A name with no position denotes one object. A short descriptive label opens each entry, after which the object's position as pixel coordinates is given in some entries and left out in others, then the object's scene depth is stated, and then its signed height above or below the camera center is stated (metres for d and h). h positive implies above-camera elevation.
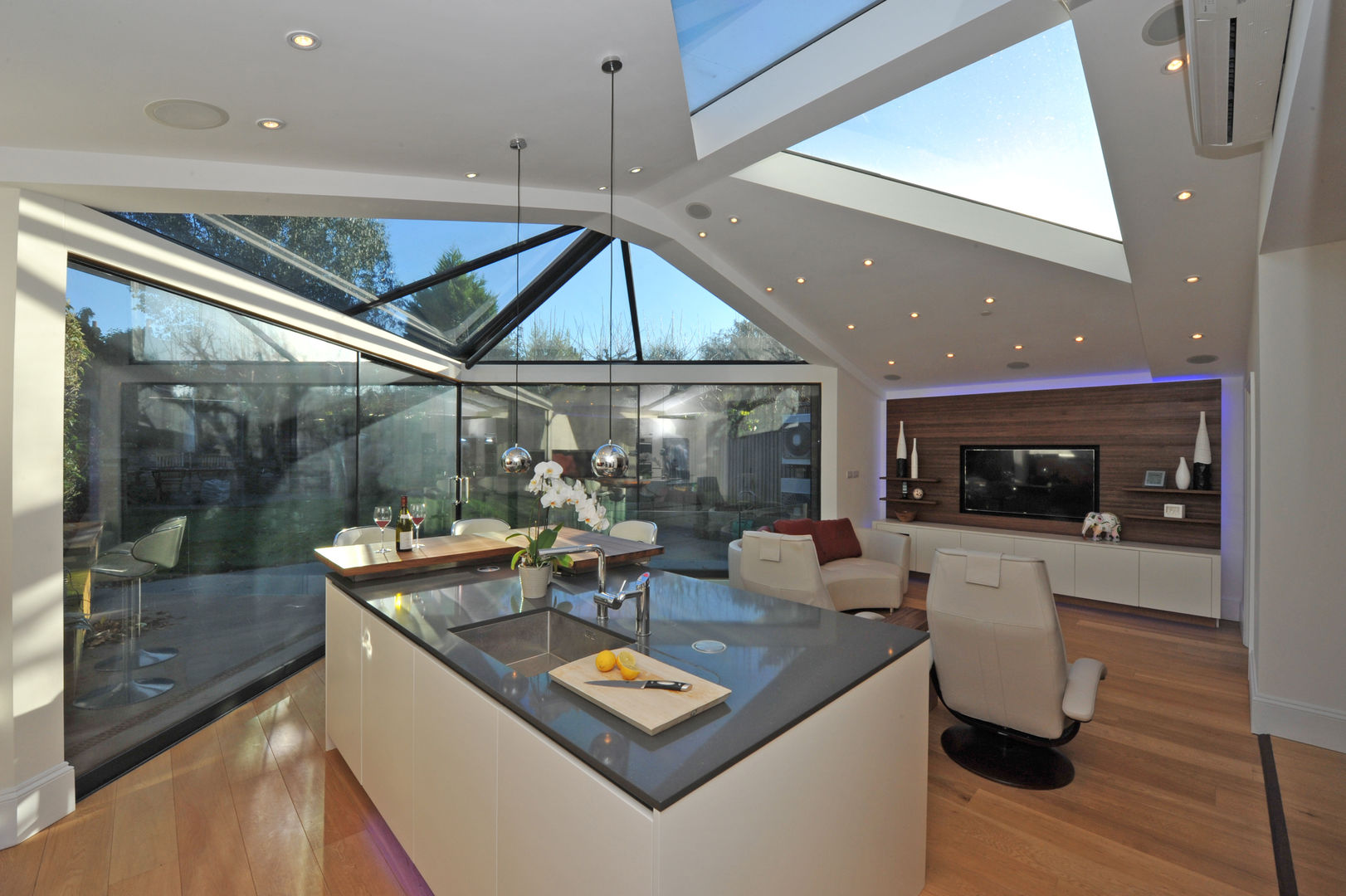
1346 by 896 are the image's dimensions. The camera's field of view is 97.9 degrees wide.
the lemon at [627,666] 1.46 -0.55
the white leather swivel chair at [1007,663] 2.38 -0.90
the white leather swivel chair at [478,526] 4.11 -0.55
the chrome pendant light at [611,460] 2.68 -0.04
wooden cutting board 1.28 -0.58
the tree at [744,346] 6.59 +1.20
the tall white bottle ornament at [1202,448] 5.23 +0.06
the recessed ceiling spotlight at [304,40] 1.64 +1.15
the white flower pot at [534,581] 2.34 -0.53
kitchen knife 1.40 -0.57
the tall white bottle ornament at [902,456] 7.09 -0.05
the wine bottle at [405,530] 2.94 -0.42
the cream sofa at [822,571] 4.03 -0.95
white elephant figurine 5.63 -0.70
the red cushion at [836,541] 5.53 -0.86
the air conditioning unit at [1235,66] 1.50 +1.14
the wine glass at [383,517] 2.93 -0.35
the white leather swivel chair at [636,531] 4.40 -0.62
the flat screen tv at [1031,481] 6.01 -0.30
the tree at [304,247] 3.01 +1.17
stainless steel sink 2.05 -0.70
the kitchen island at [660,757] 1.13 -0.72
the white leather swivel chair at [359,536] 3.47 -0.55
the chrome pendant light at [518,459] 3.08 -0.05
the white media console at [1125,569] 5.01 -1.04
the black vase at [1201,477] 5.27 -0.20
